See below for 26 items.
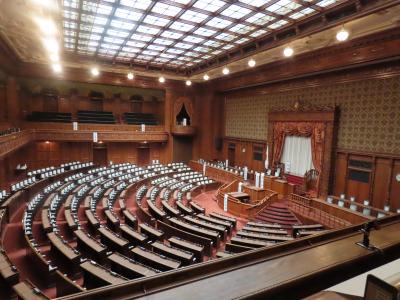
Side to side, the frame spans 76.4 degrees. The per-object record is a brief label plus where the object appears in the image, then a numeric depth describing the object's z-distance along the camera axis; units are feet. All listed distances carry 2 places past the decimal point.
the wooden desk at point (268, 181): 38.16
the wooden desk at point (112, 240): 18.38
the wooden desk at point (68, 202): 24.45
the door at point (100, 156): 54.39
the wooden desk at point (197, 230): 22.17
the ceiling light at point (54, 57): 37.97
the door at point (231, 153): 54.54
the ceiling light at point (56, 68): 42.97
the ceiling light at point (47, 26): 25.07
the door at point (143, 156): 58.75
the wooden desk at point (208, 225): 23.76
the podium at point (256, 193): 35.55
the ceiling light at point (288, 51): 26.11
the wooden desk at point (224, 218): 26.82
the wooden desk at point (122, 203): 26.91
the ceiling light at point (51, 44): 30.86
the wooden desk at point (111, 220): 22.54
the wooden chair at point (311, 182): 36.65
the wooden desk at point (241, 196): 34.76
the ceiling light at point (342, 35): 21.60
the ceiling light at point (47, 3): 20.88
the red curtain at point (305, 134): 36.14
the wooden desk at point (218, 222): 25.21
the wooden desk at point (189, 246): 18.83
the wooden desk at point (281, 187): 35.99
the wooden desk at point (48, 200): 24.19
